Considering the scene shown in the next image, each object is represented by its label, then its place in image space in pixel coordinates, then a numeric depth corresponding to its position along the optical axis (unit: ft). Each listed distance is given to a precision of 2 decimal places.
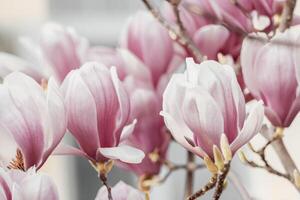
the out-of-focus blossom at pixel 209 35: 5.45
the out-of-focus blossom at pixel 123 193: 4.75
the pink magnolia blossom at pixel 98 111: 4.85
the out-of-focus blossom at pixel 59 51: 5.67
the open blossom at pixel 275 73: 4.95
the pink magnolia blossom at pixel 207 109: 4.68
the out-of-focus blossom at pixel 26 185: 4.60
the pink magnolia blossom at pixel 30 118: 4.74
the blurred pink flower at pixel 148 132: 5.49
